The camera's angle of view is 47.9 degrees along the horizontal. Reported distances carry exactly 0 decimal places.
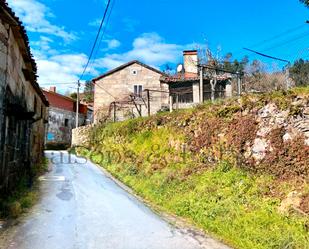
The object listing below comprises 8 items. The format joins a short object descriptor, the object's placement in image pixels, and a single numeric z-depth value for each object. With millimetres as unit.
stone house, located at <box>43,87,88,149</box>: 43375
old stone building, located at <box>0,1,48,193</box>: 9039
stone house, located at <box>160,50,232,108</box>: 30266
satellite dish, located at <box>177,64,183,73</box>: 33500
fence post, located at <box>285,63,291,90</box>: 14677
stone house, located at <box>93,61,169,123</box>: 36188
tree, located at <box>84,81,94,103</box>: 59881
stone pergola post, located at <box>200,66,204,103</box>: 15978
